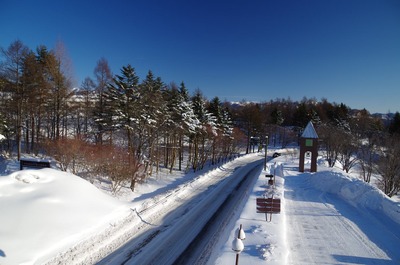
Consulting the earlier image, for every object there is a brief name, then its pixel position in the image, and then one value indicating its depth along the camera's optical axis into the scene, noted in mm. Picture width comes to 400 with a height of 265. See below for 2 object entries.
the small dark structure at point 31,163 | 14123
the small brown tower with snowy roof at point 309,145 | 29781
